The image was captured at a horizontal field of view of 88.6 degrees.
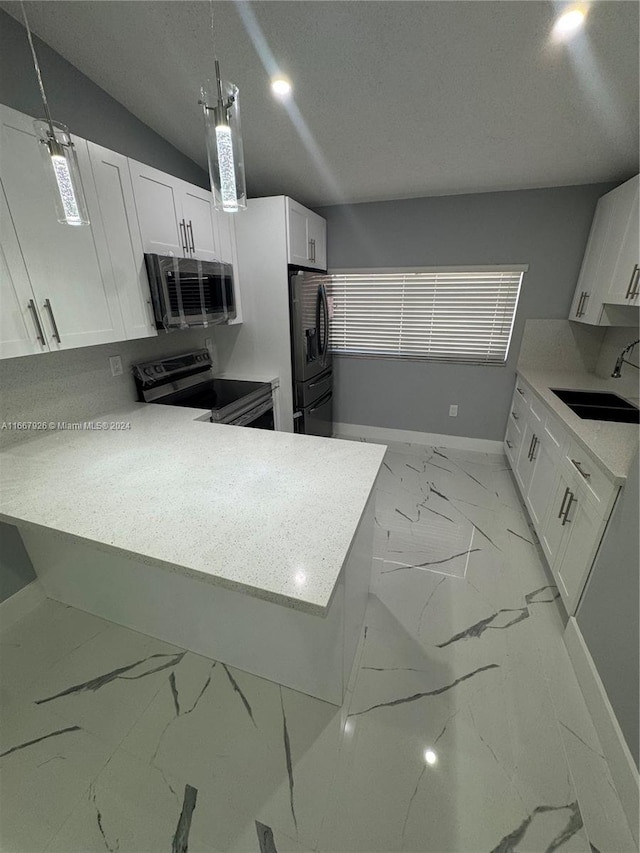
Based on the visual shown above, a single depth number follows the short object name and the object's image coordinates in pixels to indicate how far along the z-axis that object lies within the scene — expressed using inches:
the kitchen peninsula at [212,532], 35.4
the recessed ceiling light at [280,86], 67.5
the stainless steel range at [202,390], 88.8
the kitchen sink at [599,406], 84.4
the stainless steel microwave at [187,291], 74.2
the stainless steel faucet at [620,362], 93.1
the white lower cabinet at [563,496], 57.8
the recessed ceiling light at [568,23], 49.5
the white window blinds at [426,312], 122.0
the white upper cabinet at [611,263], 79.4
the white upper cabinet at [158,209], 71.2
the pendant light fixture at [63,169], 39.3
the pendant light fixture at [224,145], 37.1
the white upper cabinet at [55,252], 50.2
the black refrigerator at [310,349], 106.0
